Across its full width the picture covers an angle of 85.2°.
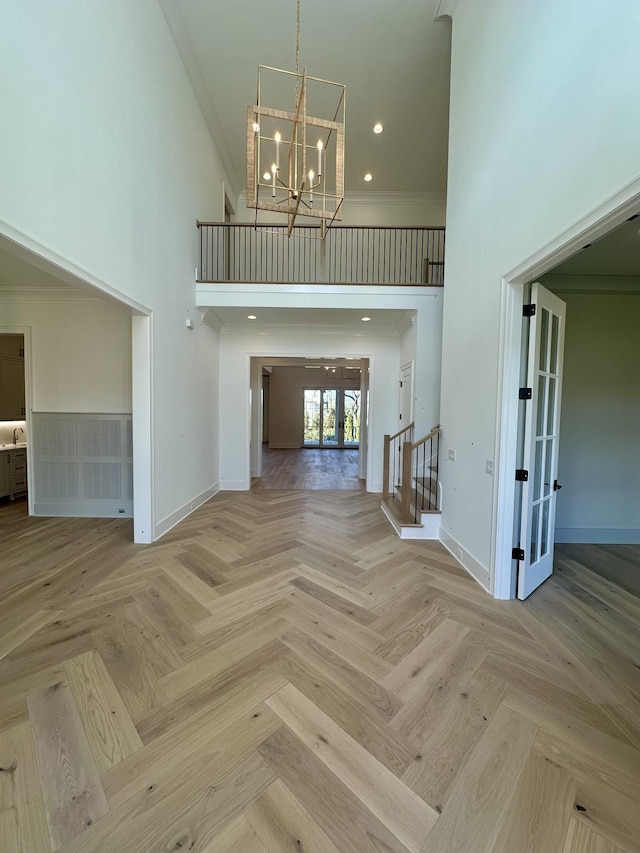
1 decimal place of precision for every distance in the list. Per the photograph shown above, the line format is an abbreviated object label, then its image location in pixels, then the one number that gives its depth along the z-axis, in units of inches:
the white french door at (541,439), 111.1
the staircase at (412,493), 165.0
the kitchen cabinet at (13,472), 207.9
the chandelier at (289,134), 105.6
